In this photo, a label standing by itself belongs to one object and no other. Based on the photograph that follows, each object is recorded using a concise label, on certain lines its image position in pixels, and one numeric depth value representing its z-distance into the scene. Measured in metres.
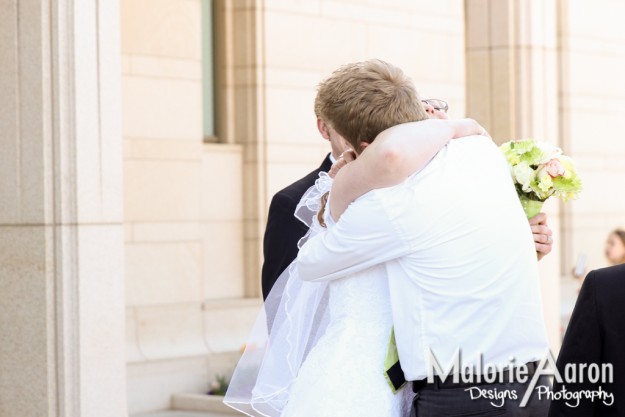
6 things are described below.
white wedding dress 4.41
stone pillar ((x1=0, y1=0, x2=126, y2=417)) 8.26
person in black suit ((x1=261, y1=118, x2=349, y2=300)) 5.69
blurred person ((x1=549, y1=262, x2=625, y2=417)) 3.62
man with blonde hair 4.32
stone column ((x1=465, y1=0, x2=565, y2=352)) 13.66
